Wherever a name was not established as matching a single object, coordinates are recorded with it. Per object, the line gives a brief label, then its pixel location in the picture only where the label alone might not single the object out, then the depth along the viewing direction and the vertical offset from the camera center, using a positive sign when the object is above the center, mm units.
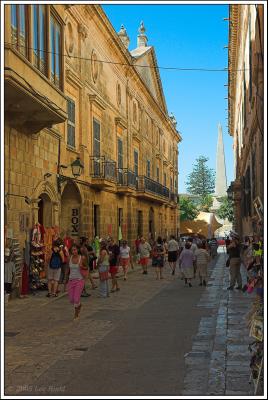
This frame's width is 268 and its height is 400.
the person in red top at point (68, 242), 16903 -163
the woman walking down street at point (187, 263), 16922 -831
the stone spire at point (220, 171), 102062 +12566
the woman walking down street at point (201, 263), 16766 -817
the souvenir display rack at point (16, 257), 13102 -525
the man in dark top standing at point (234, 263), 15041 -731
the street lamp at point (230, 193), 32444 +2839
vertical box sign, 20844 +573
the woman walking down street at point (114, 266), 15227 -831
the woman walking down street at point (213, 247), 33319 -624
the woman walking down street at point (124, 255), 18500 -631
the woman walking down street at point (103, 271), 13711 -874
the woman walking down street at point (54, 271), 13531 -870
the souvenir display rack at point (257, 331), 5414 -951
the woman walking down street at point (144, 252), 20558 -588
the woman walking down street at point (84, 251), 14242 -377
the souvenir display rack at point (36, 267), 14352 -808
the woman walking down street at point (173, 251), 21047 -560
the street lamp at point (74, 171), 17766 +2228
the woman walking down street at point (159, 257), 18969 -714
